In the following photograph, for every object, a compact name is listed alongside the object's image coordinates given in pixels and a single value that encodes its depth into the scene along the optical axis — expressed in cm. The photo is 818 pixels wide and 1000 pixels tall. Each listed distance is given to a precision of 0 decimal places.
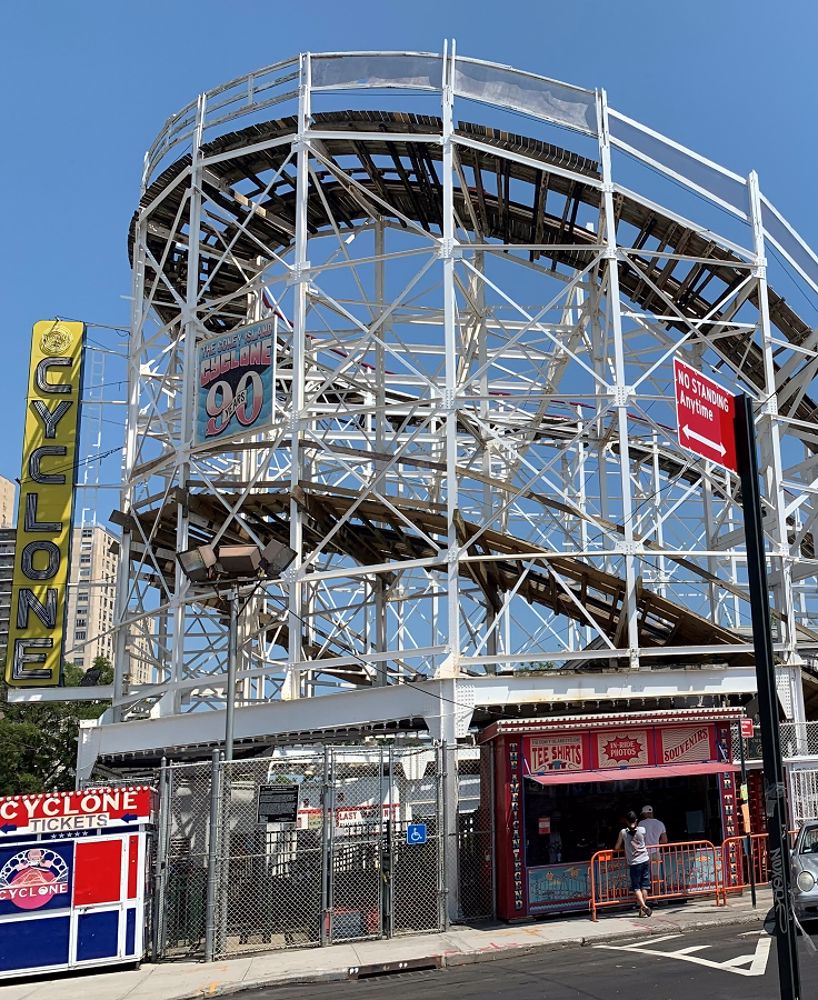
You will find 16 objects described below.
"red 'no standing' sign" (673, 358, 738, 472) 643
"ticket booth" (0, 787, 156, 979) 1256
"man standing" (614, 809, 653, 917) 1448
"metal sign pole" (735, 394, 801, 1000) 577
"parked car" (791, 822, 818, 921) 1180
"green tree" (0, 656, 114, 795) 5172
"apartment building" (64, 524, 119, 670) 12694
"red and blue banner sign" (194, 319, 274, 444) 2044
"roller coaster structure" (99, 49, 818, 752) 1969
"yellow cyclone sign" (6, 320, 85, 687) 2455
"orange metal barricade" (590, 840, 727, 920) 1505
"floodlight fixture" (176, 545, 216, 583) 1483
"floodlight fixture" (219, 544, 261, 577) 1483
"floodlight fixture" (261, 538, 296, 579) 1505
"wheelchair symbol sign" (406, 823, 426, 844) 1430
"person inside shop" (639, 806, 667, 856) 1488
